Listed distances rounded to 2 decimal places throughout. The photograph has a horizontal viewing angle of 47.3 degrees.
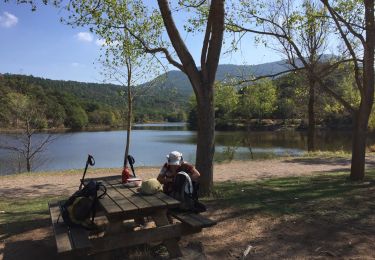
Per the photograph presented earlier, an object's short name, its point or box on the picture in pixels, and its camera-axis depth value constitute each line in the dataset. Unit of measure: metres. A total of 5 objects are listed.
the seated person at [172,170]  5.70
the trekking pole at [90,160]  6.29
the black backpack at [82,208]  4.83
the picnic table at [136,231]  4.55
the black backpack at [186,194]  5.38
